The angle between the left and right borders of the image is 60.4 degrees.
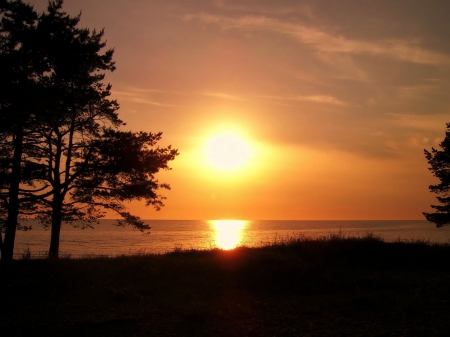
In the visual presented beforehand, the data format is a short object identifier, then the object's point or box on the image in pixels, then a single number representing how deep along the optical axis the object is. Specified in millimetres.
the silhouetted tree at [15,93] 13359
